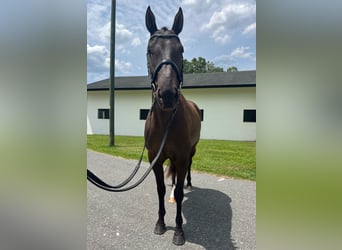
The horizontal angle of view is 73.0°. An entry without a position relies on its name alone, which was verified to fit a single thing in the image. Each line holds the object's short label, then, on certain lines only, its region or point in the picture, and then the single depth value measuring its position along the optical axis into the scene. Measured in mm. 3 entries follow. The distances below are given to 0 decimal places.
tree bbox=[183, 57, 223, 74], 47656
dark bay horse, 2186
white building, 15227
